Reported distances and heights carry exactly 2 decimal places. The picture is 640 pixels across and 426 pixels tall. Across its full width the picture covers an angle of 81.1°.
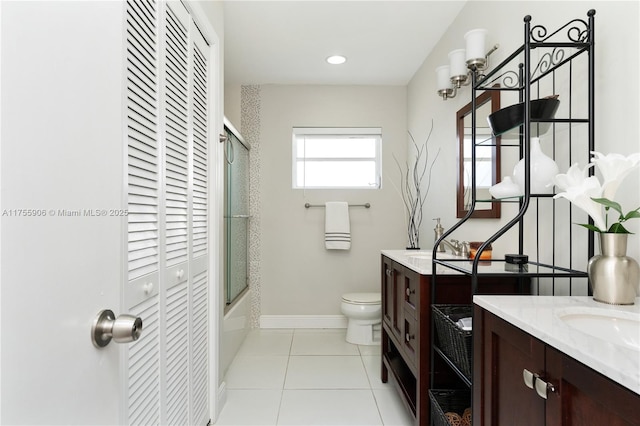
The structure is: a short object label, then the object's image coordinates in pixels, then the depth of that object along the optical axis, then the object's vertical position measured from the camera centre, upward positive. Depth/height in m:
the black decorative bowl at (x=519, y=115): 1.27 +0.36
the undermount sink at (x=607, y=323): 0.87 -0.27
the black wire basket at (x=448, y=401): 1.55 -0.78
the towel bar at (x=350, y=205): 3.67 +0.09
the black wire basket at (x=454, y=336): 1.24 -0.43
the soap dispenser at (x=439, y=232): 2.54 -0.12
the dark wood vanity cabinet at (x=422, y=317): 1.62 -0.48
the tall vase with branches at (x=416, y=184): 3.11 +0.28
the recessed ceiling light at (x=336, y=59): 3.04 +1.28
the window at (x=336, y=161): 3.74 +0.53
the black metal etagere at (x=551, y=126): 1.19 +0.31
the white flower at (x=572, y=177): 1.03 +0.10
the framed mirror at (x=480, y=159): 1.93 +0.31
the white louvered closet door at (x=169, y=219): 1.17 -0.02
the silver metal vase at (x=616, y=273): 0.96 -0.15
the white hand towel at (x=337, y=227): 3.55 -0.12
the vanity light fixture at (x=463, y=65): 1.83 +0.82
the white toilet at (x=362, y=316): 3.09 -0.85
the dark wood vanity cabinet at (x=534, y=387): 0.61 -0.34
